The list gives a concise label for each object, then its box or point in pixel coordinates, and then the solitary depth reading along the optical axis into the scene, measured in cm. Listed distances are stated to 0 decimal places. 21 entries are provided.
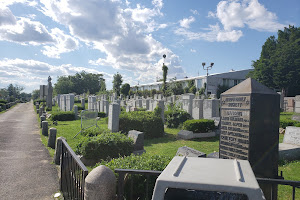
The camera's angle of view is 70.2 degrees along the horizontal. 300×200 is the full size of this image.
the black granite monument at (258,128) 333
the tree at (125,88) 5202
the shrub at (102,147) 600
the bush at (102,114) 1855
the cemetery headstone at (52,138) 859
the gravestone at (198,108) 1310
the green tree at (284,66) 3469
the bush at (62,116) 1756
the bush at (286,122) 1111
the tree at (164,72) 4269
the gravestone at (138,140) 707
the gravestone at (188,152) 511
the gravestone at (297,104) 1844
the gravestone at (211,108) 1236
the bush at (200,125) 1041
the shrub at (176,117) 1334
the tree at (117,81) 5747
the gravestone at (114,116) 988
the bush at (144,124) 1021
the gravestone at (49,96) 2610
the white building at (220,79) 4233
